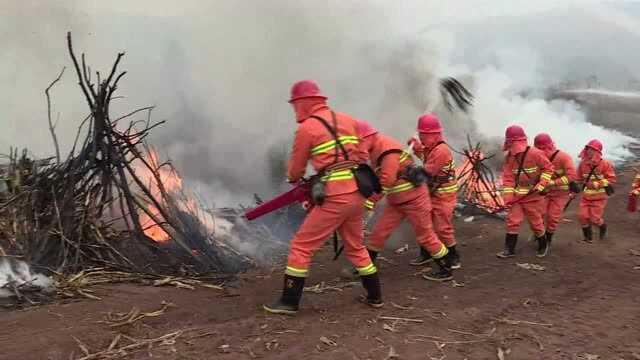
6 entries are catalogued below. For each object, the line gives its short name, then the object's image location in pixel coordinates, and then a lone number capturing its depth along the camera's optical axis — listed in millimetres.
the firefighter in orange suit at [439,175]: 6281
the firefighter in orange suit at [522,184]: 6980
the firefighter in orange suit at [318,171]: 4492
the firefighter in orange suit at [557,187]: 7504
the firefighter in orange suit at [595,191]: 8281
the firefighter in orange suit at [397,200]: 5207
